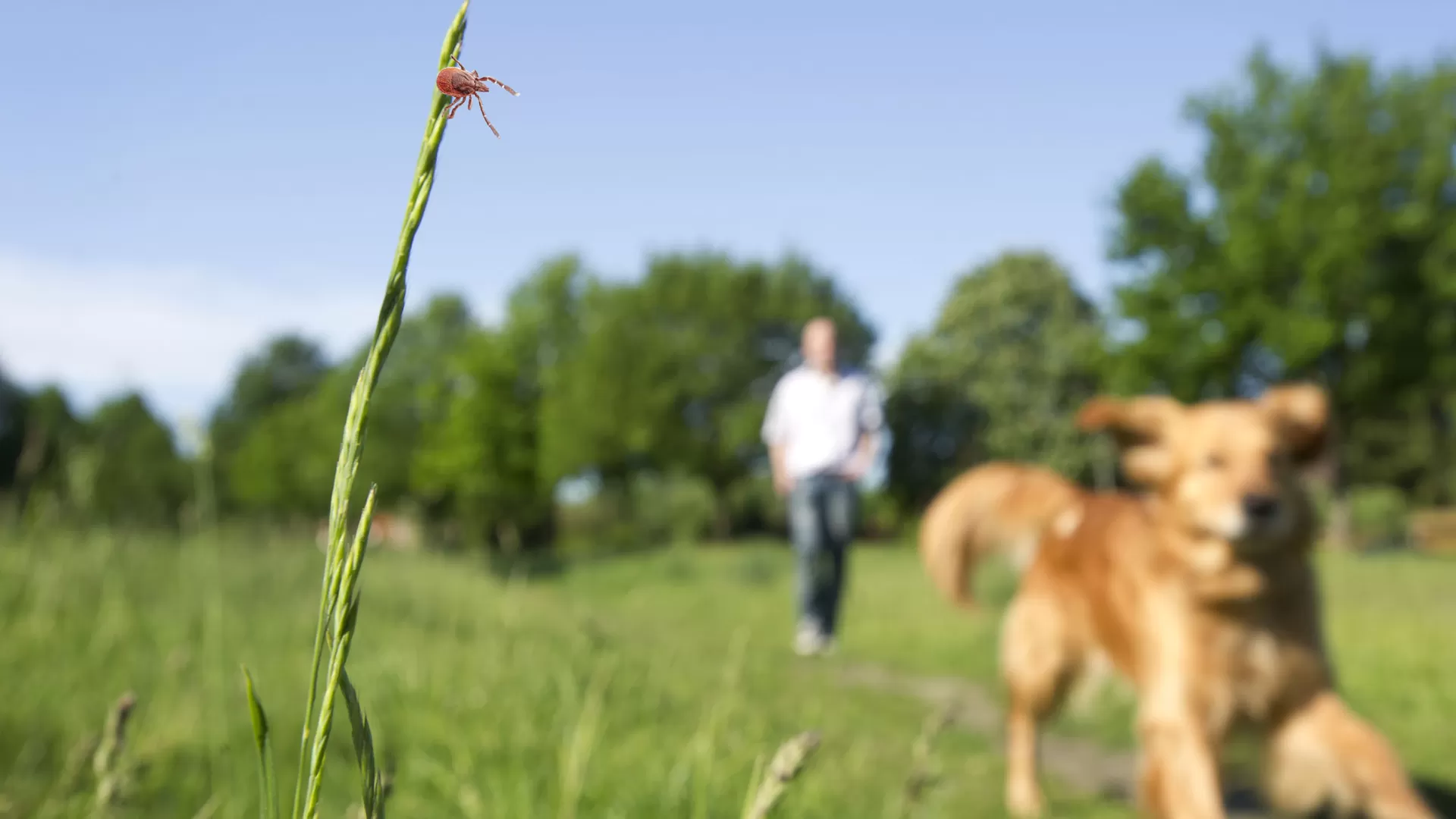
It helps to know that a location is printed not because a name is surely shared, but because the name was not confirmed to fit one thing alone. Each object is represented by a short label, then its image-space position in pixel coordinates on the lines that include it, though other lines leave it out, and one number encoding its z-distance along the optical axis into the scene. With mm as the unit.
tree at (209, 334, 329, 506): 59625
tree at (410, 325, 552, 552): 31188
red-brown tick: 363
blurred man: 7312
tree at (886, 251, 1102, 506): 35625
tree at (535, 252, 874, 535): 37781
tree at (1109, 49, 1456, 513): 24297
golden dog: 2773
